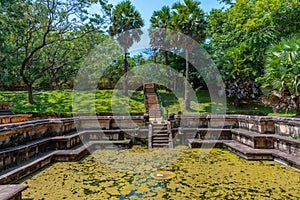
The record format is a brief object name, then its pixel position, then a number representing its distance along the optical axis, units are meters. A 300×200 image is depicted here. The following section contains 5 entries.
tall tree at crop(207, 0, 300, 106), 15.57
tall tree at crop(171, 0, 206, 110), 17.30
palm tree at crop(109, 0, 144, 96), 19.25
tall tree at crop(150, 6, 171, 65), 19.02
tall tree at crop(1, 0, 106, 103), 13.60
